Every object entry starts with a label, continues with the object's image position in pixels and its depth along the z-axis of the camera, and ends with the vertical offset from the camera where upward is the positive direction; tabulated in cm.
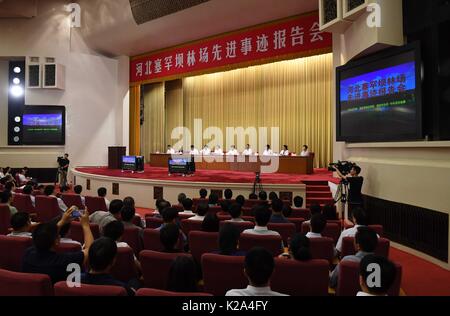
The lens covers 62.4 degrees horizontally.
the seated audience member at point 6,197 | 467 -45
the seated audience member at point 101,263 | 182 -50
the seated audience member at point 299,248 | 210 -52
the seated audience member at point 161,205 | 399 -48
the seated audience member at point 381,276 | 167 -53
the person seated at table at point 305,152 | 1021 +22
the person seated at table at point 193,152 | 1202 +28
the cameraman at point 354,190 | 570 -47
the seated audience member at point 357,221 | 319 -54
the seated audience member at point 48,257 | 207 -55
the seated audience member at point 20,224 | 291 -50
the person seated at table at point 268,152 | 1063 +24
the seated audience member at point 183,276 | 166 -52
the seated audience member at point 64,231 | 268 -51
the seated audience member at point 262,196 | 549 -53
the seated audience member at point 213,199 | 480 -50
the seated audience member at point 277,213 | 374 -54
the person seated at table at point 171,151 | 1248 +33
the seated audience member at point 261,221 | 298 -50
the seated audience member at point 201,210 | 373 -50
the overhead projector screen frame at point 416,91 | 503 +105
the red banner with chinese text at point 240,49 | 870 +302
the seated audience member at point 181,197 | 460 -47
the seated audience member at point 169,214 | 324 -47
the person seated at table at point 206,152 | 1175 +27
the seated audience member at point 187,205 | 438 -52
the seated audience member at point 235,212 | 359 -50
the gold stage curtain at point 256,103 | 1171 +209
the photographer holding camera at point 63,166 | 1104 -14
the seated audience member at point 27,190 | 572 -44
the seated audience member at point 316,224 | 293 -51
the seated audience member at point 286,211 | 416 -57
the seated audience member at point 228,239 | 240 -51
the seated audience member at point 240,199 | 459 -49
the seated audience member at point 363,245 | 236 -54
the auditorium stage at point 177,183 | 697 -45
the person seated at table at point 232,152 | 1123 +26
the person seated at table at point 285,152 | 1068 +23
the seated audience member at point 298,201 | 472 -53
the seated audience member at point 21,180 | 922 -47
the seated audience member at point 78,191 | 567 -46
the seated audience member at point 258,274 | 166 -51
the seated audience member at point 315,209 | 384 -51
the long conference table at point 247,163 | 943 -7
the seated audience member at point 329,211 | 398 -56
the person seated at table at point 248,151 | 1163 +29
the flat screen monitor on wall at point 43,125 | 1223 +120
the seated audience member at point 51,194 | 519 -50
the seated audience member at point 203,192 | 551 -48
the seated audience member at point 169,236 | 236 -48
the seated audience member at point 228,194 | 508 -46
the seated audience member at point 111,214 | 371 -54
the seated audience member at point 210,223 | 301 -51
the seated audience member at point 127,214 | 340 -50
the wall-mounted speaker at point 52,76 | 1205 +278
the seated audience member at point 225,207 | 434 -55
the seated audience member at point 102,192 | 520 -43
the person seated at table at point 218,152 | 1158 +27
